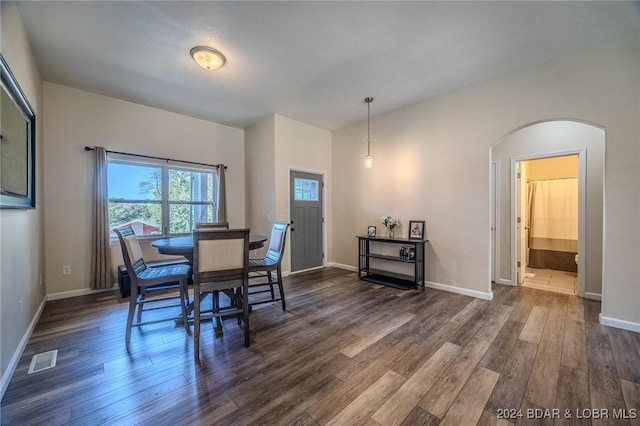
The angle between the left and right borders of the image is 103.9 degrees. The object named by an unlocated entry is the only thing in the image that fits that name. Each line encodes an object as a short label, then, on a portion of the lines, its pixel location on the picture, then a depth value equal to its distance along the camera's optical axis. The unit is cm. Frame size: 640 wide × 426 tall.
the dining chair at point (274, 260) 297
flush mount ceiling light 264
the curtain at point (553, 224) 494
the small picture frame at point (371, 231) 462
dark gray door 483
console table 395
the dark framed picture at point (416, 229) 401
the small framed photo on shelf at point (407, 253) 399
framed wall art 173
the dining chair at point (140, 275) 227
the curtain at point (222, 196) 476
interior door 399
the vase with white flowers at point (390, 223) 433
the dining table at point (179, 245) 236
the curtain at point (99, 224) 359
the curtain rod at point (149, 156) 360
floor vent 191
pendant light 393
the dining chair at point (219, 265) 209
